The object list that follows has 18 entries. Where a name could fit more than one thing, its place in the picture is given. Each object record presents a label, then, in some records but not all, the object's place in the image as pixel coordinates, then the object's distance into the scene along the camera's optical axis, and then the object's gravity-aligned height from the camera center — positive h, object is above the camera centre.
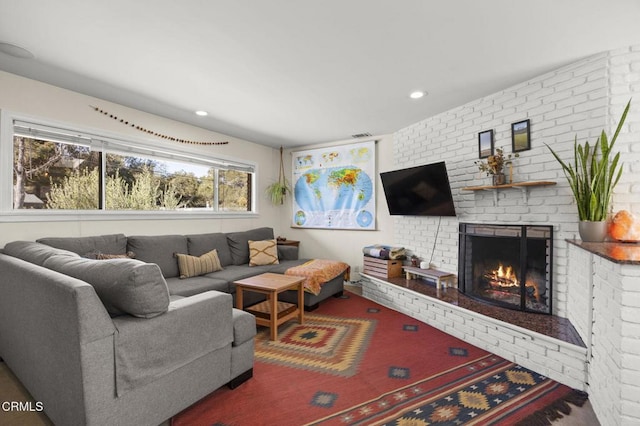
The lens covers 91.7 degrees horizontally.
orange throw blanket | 3.53 -0.76
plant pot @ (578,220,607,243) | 2.13 -0.14
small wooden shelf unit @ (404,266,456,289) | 3.40 -0.74
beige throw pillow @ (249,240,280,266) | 4.16 -0.60
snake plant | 2.13 +0.24
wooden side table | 2.86 -0.86
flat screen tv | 3.38 +0.22
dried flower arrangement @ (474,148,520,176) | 2.88 +0.45
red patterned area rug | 1.80 -1.20
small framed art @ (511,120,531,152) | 2.77 +0.67
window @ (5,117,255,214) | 2.88 +0.40
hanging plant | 5.19 +0.34
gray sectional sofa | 1.38 -0.69
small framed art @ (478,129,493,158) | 3.09 +0.67
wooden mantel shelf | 2.54 +0.21
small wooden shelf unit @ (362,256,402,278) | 3.92 -0.75
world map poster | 4.60 +0.35
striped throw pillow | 3.48 -0.64
